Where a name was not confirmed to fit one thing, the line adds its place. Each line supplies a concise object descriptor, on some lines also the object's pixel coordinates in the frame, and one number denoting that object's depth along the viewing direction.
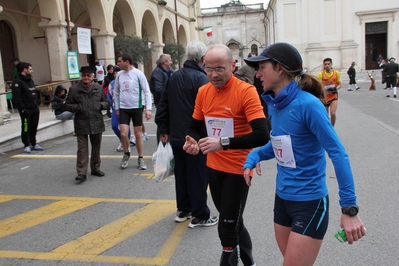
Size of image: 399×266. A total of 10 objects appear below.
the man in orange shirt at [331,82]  8.94
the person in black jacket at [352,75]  25.98
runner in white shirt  7.09
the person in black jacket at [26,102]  8.90
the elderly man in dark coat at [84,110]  6.54
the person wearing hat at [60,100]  11.44
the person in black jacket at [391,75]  18.89
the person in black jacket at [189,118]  4.29
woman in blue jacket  2.18
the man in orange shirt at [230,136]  2.90
